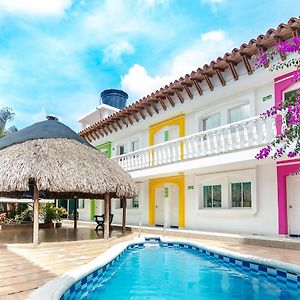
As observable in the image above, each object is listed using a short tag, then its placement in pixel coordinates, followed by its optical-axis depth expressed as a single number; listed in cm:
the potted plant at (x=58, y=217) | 1644
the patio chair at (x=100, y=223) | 1429
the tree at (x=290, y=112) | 540
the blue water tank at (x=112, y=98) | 2825
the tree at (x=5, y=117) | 2933
